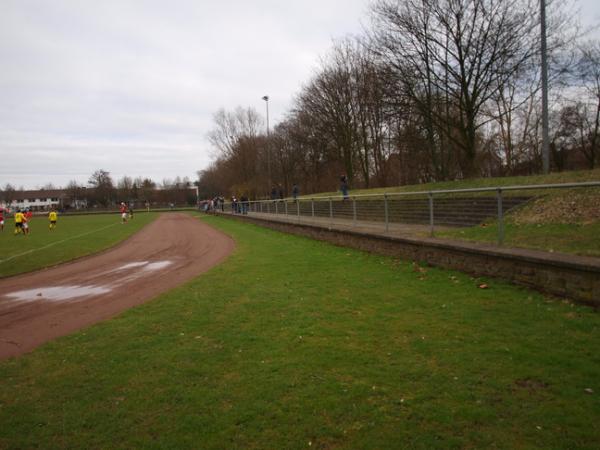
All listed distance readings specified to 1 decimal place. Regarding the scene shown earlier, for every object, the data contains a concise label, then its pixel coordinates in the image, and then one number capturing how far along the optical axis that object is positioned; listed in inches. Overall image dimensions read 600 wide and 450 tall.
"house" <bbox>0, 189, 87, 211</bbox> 5113.2
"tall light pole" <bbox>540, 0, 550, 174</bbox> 520.4
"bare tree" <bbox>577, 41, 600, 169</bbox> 851.4
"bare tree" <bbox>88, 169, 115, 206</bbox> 4215.1
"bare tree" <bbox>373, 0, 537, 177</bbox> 723.4
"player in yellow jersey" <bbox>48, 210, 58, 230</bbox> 1307.8
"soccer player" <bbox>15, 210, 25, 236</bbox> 1094.4
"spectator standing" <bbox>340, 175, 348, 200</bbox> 874.9
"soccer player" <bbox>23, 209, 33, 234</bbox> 1110.1
